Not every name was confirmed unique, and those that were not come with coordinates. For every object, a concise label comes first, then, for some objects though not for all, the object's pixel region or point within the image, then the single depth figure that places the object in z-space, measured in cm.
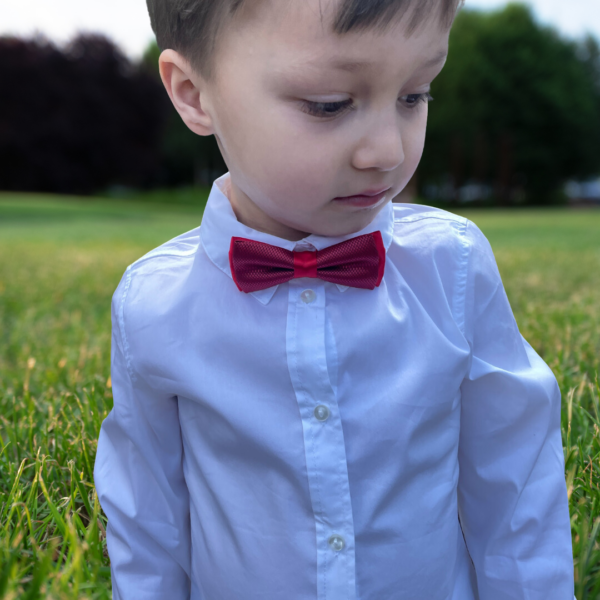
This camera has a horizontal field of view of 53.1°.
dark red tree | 2675
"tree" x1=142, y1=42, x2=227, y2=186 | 3597
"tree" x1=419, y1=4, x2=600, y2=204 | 2692
